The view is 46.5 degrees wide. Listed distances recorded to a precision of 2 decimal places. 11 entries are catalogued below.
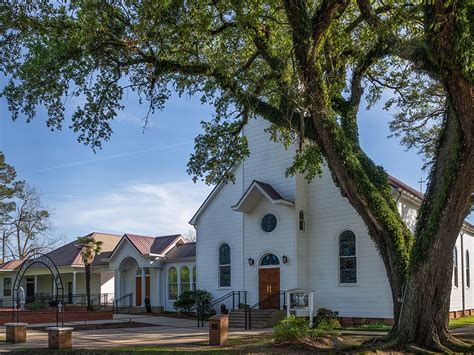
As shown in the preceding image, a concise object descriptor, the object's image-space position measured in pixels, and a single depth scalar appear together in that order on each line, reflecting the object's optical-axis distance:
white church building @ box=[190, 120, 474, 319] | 23.61
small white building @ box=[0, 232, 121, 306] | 38.88
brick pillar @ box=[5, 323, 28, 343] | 17.14
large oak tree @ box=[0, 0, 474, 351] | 13.07
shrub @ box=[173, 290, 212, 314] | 27.38
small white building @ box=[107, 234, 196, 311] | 32.22
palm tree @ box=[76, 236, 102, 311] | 32.75
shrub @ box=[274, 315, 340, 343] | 15.04
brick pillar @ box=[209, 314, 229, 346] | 16.17
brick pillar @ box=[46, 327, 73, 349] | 15.07
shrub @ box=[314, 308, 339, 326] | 23.38
